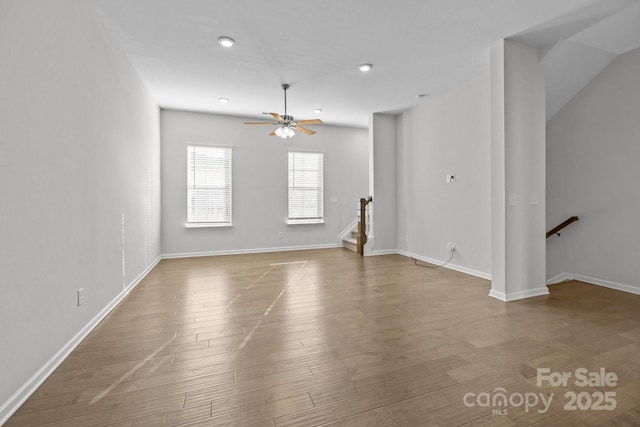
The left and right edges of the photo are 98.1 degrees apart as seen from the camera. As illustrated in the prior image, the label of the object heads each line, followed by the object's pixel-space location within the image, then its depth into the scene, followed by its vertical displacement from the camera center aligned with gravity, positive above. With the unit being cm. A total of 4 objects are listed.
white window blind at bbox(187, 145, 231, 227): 590 +59
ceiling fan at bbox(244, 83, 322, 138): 418 +135
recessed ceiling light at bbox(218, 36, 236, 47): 310 +195
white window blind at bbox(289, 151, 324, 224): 666 +62
